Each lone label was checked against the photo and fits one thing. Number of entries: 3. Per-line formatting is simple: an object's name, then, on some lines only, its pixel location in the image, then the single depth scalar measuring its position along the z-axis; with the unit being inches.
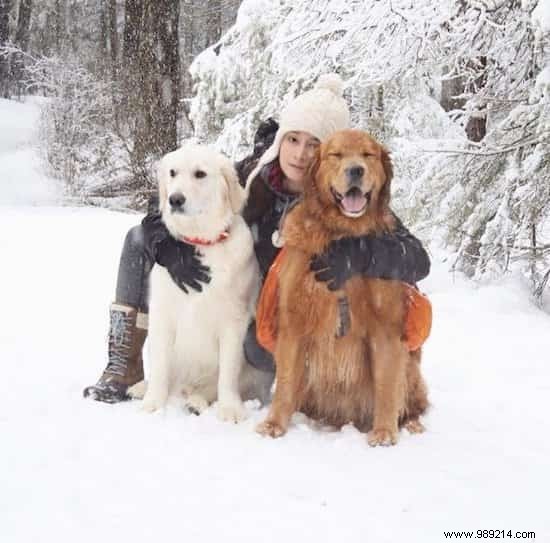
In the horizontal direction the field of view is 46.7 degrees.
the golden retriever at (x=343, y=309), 93.5
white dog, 103.0
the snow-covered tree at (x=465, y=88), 173.5
